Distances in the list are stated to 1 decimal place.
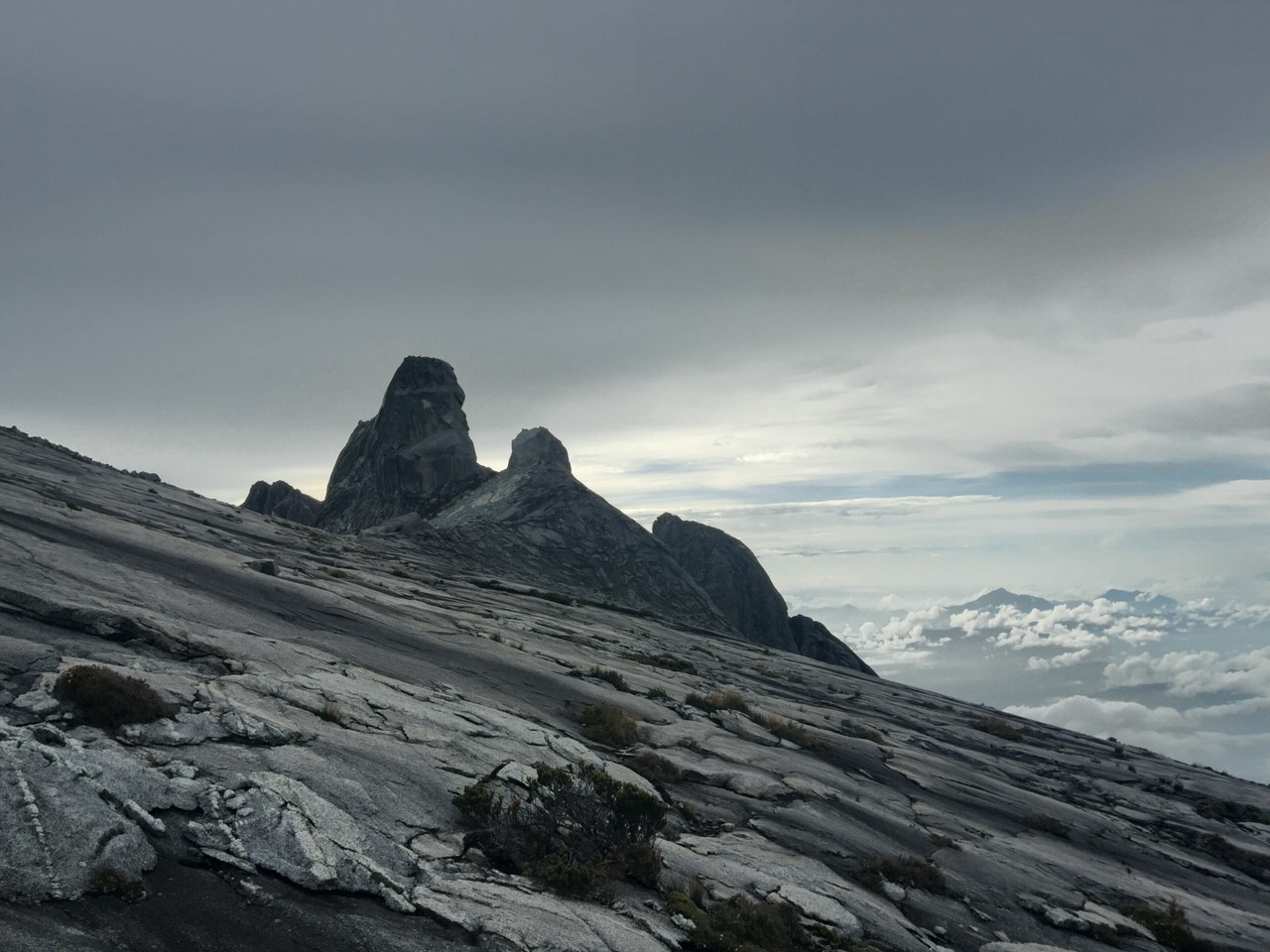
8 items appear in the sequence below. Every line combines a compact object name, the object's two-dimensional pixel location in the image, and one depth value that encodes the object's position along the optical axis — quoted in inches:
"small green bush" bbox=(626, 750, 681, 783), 731.4
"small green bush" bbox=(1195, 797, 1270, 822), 1249.4
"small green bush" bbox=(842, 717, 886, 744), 1208.2
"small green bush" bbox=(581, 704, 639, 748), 813.9
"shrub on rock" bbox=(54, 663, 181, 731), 458.9
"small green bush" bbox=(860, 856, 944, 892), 661.3
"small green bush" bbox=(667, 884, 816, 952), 446.0
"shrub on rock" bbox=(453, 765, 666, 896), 464.1
